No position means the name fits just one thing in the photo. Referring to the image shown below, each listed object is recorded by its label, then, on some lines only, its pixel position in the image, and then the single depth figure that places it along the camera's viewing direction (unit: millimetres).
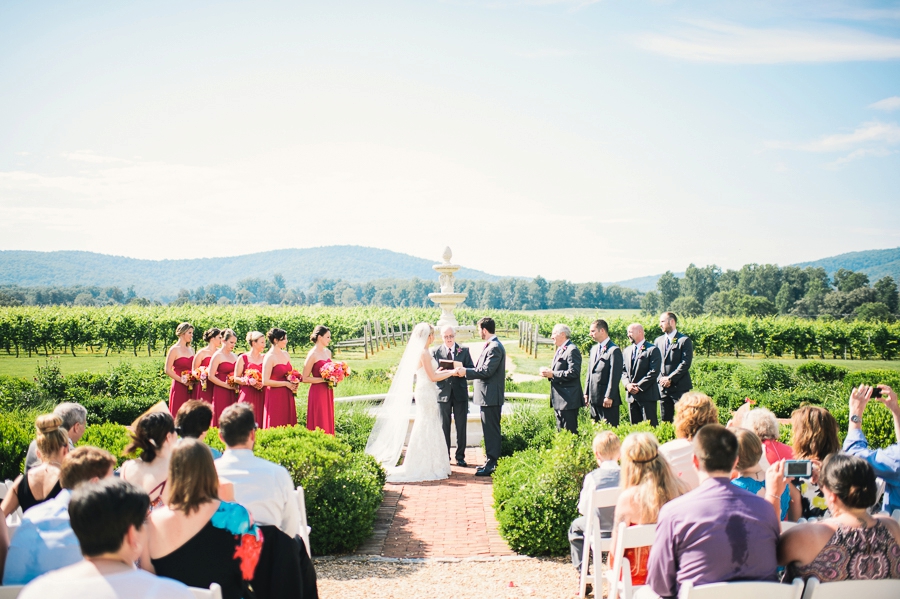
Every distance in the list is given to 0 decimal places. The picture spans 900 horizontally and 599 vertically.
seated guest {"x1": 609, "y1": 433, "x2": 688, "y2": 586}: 3799
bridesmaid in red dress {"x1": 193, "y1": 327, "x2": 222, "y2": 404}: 9117
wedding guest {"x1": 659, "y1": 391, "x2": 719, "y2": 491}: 4656
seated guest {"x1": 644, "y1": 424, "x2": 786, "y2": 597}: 3062
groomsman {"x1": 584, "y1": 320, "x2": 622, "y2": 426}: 8703
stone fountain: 13312
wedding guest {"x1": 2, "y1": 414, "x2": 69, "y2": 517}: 3928
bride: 8672
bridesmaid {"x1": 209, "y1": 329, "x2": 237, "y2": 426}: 8914
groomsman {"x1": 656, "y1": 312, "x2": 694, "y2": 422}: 9023
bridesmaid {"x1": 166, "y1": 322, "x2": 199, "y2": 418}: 9188
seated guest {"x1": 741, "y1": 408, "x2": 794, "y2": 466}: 4645
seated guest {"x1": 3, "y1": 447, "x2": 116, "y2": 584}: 3207
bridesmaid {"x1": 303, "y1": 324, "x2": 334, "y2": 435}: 8414
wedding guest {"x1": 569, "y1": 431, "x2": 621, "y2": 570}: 4730
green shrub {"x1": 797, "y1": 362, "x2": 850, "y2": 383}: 19234
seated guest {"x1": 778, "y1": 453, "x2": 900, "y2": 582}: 3080
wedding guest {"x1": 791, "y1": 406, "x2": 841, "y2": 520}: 4238
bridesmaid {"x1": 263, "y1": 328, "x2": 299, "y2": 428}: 8367
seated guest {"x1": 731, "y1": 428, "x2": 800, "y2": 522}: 3785
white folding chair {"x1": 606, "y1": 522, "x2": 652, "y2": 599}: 3578
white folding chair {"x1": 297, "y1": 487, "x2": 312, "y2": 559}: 4324
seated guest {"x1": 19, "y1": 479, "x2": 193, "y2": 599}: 2213
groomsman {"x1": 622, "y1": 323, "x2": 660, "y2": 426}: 9000
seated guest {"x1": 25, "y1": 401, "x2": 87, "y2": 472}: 4699
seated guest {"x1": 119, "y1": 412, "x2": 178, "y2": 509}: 3850
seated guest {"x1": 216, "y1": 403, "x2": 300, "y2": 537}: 3680
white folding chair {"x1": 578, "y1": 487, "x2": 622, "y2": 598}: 4309
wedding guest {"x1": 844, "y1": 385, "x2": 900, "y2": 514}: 4328
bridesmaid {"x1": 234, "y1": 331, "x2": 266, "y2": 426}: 8750
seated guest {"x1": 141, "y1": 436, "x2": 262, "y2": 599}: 3002
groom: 8781
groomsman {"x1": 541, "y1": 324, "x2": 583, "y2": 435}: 8570
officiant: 9172
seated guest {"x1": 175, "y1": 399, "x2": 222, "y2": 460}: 4145
